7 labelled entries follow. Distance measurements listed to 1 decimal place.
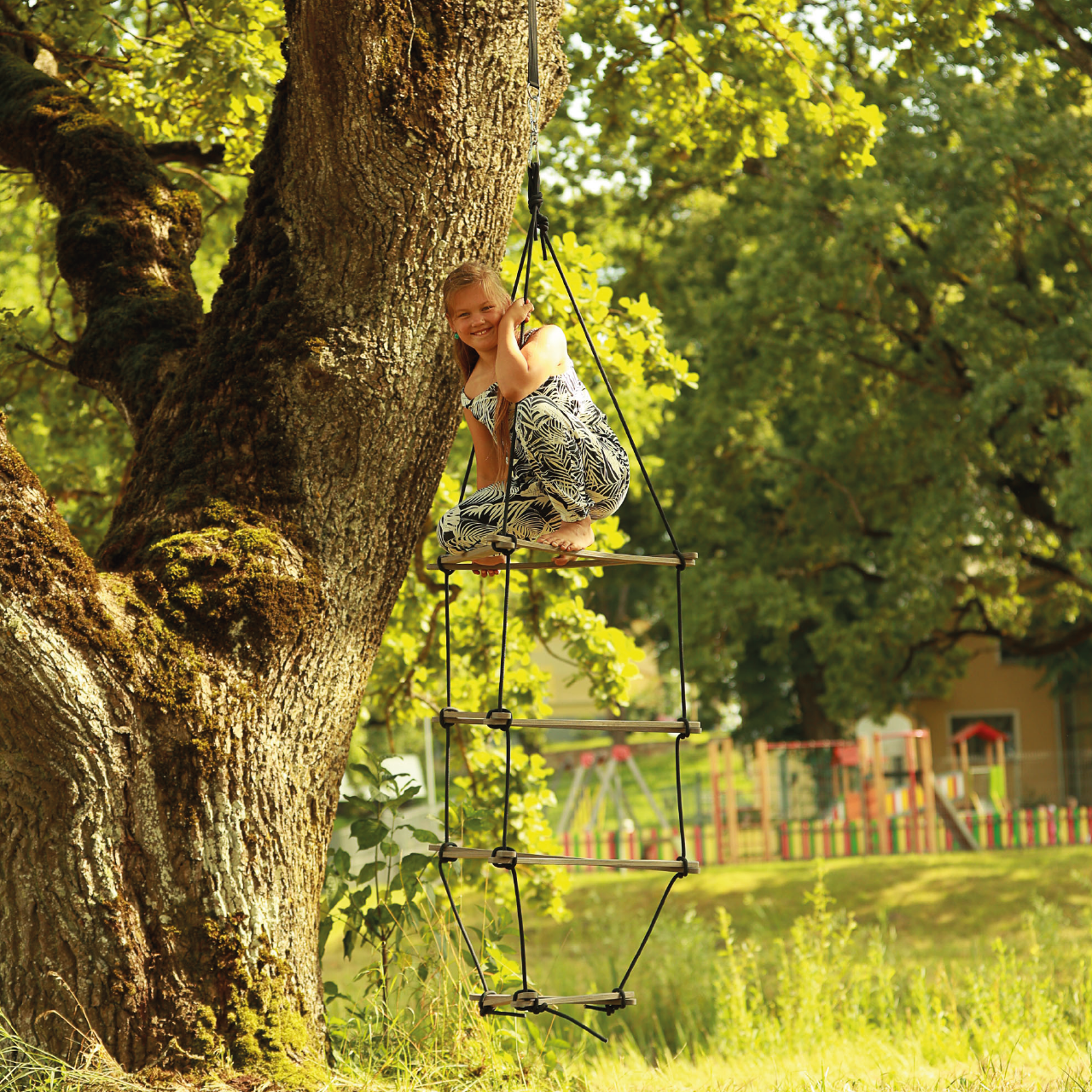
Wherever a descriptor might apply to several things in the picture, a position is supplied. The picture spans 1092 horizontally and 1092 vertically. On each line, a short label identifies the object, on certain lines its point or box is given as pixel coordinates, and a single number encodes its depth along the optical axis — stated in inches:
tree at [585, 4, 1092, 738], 1121.4
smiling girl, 297.3
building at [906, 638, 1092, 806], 2241.6
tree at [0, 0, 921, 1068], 297.0
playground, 1406.3
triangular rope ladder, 271.0
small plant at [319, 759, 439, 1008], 391.5
